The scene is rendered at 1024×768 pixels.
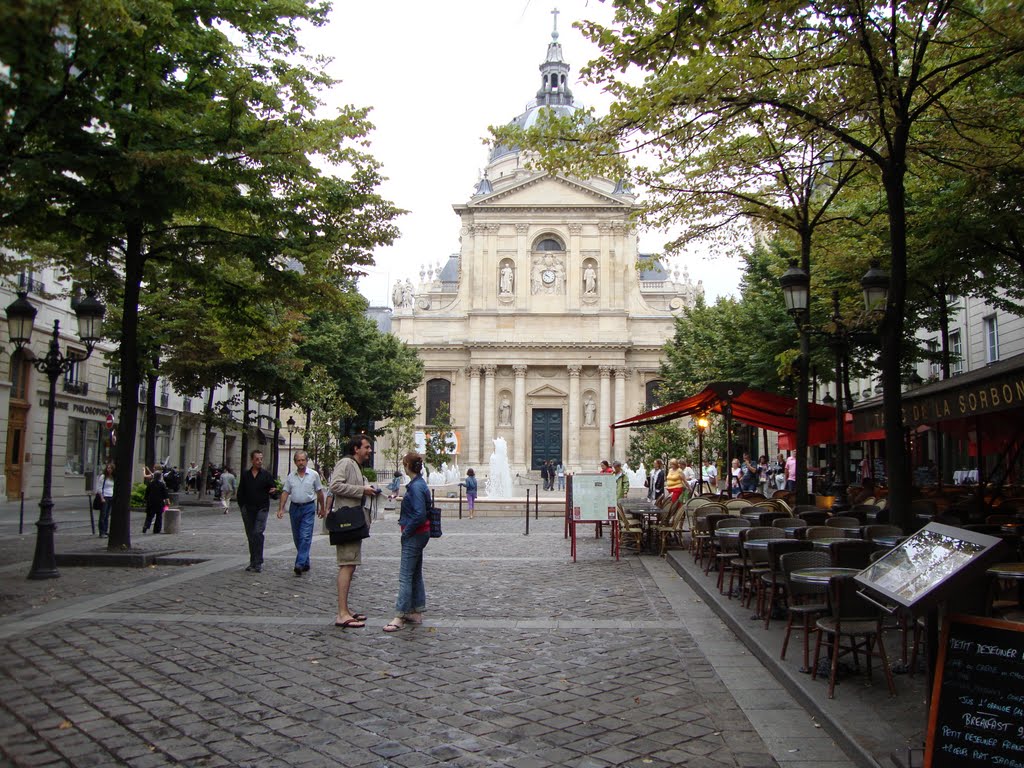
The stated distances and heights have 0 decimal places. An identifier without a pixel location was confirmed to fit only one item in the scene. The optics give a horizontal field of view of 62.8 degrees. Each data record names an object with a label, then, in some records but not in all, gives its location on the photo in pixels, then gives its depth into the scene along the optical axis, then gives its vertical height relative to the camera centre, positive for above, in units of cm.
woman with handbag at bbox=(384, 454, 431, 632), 854 -74
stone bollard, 1917 -127
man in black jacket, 1232 -54
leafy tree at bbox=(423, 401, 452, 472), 3591 +96
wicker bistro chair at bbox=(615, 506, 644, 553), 1536 -113
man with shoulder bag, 841 -32
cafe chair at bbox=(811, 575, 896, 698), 569 -102
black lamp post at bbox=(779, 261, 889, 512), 1153 +245
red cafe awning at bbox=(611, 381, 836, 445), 1445 +128
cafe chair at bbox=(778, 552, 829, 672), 621 -83
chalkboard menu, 361 -98
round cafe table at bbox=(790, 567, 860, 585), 583 -72
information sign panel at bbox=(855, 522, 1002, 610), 358 -40
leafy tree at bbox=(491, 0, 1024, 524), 799 +434
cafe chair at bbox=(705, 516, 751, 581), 989 -86
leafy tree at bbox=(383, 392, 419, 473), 3644 +189
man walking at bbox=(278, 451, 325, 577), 1223 -52
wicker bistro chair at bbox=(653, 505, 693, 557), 1505 -104
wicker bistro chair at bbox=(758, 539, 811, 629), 740 -95
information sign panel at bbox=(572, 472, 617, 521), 1491 -47
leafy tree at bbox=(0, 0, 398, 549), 1025 +431
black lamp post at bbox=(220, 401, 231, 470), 3100 +201
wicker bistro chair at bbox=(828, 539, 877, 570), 668 -62
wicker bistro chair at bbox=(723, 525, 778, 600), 883 -83
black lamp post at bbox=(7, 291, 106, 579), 1150 +189
